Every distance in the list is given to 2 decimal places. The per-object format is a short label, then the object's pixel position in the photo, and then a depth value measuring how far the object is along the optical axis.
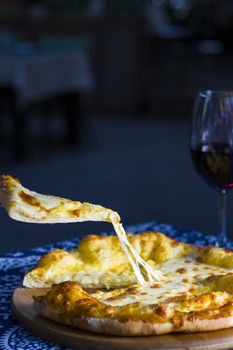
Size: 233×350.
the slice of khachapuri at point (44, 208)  0.95
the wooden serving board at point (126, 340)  0.87
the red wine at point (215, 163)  1.21
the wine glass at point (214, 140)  1.20
